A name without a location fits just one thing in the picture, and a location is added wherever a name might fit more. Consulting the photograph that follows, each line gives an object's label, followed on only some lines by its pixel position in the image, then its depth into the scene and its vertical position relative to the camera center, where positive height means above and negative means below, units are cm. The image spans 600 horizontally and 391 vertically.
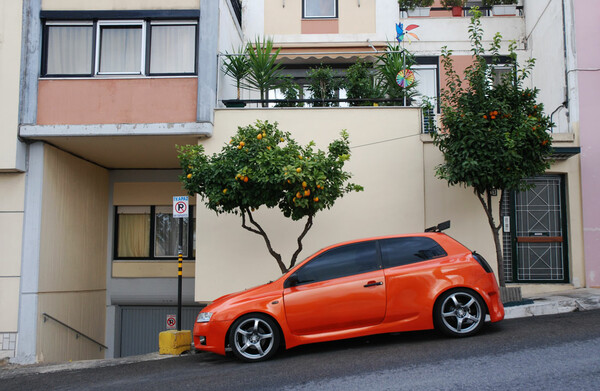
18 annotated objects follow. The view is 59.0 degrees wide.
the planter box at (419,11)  1597 +701
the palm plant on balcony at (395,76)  1157 +371
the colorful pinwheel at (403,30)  1341 +573
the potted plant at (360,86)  1184 +355
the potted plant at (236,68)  1153 +385
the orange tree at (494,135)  936 +194
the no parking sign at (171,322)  1315 -194
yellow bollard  880 -164
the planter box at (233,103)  1136 +305
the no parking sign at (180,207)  970 +67
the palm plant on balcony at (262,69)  1149 +383
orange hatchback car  711 -81
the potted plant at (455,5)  1571 +719
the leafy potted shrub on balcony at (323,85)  1217 +369
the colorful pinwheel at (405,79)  1148 +361
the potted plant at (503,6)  1562 +701
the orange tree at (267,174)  858 +115
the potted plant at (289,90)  1195 +352
